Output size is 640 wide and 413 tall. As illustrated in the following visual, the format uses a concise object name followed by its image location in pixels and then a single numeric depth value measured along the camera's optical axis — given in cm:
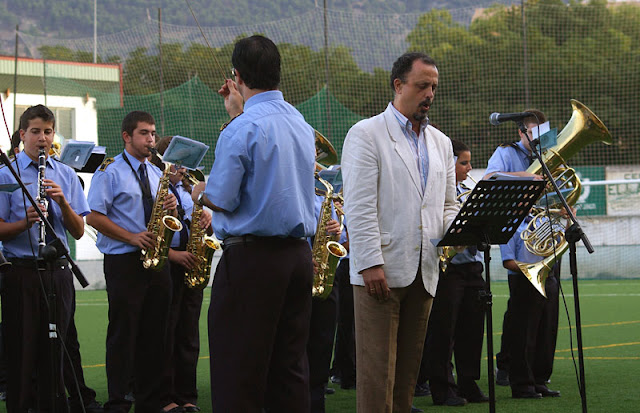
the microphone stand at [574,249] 546
